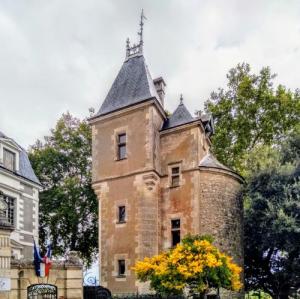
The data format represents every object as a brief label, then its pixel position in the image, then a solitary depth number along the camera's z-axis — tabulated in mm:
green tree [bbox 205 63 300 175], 33781
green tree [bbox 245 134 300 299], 24469
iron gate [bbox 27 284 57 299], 14281
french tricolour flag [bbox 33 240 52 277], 14414
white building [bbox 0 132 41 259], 24406
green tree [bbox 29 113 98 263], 35812
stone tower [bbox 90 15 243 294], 23047
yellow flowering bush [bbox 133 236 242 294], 16984
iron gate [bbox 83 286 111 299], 17156
